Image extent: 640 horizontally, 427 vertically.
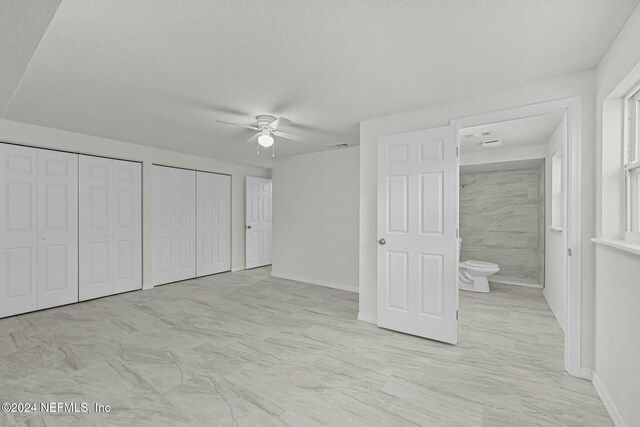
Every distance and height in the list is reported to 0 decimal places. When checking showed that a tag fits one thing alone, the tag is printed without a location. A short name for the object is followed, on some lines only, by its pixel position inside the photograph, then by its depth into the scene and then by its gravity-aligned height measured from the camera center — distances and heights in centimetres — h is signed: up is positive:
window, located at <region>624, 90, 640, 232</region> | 183 +33
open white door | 287 -21
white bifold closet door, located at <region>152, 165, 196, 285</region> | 510 -21
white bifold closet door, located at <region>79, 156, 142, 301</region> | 421 -21
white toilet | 477 -101
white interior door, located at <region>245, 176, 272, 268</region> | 672 -22
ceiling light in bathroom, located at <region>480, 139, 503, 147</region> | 447 +108
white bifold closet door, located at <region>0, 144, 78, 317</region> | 356 -21
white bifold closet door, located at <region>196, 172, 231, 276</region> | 580 -21
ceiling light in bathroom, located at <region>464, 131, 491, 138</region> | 407 +109
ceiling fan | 321 +101
